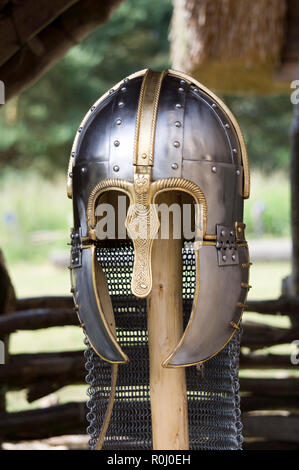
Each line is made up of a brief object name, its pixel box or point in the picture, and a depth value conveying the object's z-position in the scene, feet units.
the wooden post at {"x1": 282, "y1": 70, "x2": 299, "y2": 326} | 12.98
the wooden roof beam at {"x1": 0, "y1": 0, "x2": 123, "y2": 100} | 9.36
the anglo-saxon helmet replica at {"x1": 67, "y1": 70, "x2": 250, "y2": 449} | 5.96
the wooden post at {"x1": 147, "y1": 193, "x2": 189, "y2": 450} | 6.39
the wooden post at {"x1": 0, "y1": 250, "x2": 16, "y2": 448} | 10.96
